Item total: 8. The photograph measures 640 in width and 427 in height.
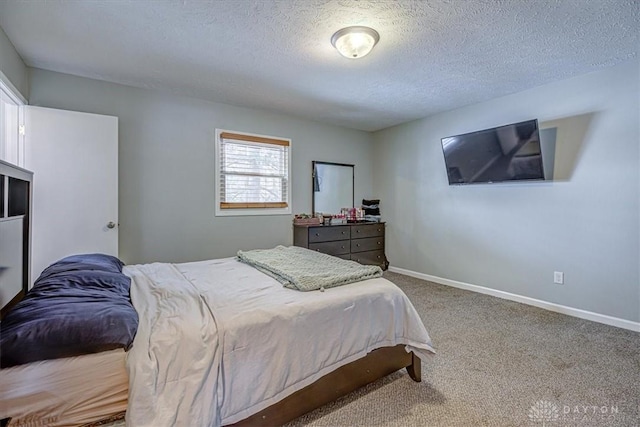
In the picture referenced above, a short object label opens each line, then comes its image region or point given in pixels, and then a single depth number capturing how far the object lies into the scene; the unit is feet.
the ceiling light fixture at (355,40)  7.09
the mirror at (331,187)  15.31
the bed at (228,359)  3.81
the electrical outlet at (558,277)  10.39
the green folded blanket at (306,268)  6.13
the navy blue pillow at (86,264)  6.02
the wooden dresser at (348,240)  13.79
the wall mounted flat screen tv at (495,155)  10.30
